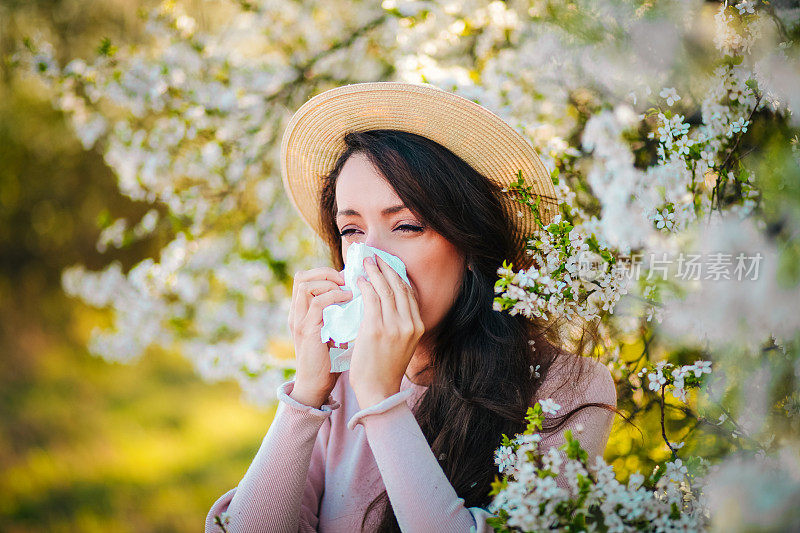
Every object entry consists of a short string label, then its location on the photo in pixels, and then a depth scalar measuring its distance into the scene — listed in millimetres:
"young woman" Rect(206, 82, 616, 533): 1650
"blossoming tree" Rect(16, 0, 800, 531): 1277
